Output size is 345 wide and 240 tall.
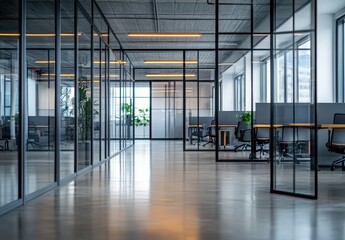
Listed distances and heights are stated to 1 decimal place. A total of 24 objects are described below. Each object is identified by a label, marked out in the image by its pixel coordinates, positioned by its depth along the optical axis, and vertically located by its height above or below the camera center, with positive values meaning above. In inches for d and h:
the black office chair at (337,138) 362.6 -15.6
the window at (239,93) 759.6 +40.2
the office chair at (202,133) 760.1 -25.3
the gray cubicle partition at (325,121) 402.9 -3.3
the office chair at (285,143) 261.6 -14.2
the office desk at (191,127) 756.3 -15.3
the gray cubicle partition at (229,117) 642.2 +0.2
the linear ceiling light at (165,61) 766.5 +88.7
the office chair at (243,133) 535.2 -17.4
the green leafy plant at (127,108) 658.8 +13.3
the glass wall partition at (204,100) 736.3 +28.9
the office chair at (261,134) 476.7 -16.5
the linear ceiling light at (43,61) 245.2 +29.5
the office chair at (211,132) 694.9 -21.4
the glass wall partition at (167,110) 996.6 +14.8
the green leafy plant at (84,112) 348.5 +4.0
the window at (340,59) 494.3 +58.7
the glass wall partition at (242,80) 471.5 +55.8
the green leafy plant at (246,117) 548.1 +0.2
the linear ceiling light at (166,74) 938.7 +82.9
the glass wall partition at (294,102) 242.8 +8.0
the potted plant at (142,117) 1017.5 +0.5
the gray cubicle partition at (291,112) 247.0 +2.5
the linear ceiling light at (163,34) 541.3 +94.4
